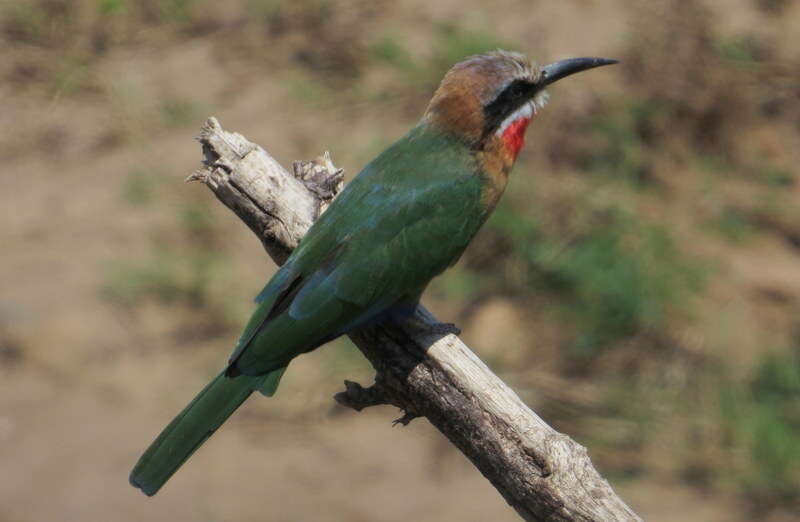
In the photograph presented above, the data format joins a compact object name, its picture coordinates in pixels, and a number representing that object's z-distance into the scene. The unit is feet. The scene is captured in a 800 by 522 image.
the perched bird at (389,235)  18.37
